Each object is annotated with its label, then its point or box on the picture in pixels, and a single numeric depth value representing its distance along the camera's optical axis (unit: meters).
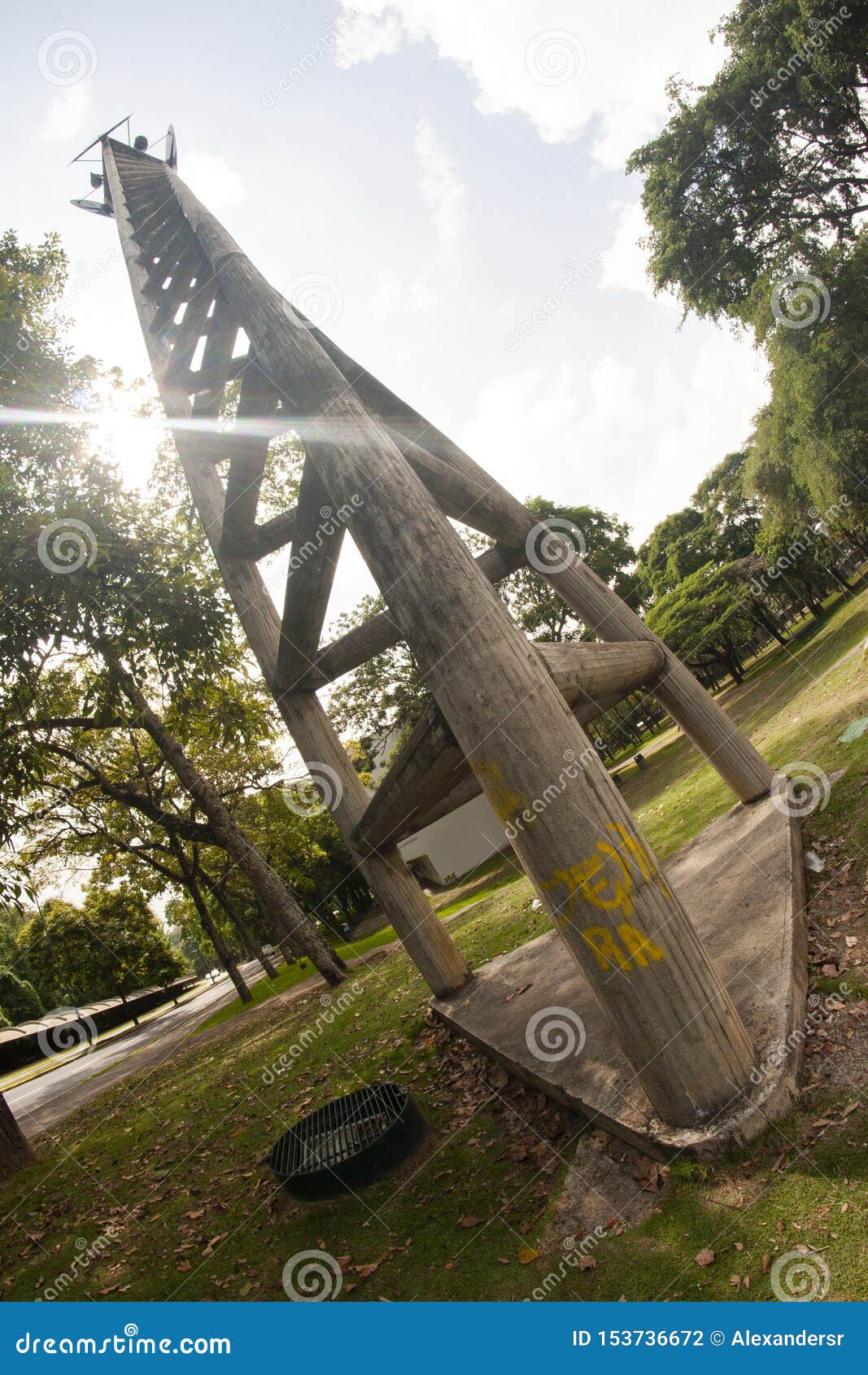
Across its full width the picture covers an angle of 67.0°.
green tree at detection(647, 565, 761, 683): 27.69
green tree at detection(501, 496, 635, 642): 27.97
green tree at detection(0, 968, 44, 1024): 50.59
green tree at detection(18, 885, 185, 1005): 33.84
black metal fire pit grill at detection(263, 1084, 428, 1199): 3.89
